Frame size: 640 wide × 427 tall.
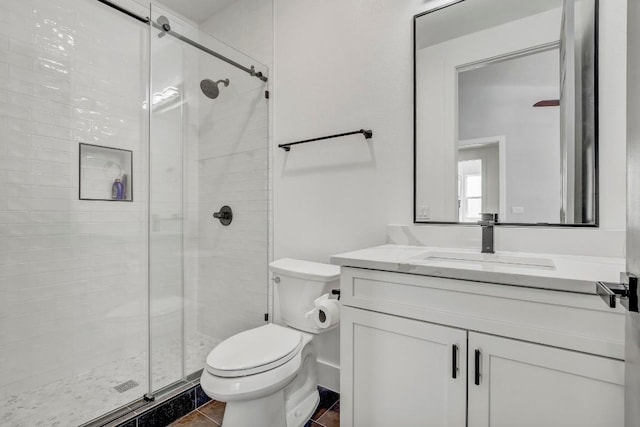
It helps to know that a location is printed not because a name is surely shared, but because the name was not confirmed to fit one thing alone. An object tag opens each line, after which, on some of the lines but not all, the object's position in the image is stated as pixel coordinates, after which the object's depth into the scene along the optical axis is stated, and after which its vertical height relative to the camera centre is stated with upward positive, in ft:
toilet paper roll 4.66 -1.50
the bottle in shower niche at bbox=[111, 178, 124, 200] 6.98 +0.44
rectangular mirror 4.03 +1.41
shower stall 5.65 +0.12
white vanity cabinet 2.69 -1.40
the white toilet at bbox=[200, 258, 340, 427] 4.09 -2.06
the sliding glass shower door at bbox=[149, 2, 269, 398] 5.83 +0.30
